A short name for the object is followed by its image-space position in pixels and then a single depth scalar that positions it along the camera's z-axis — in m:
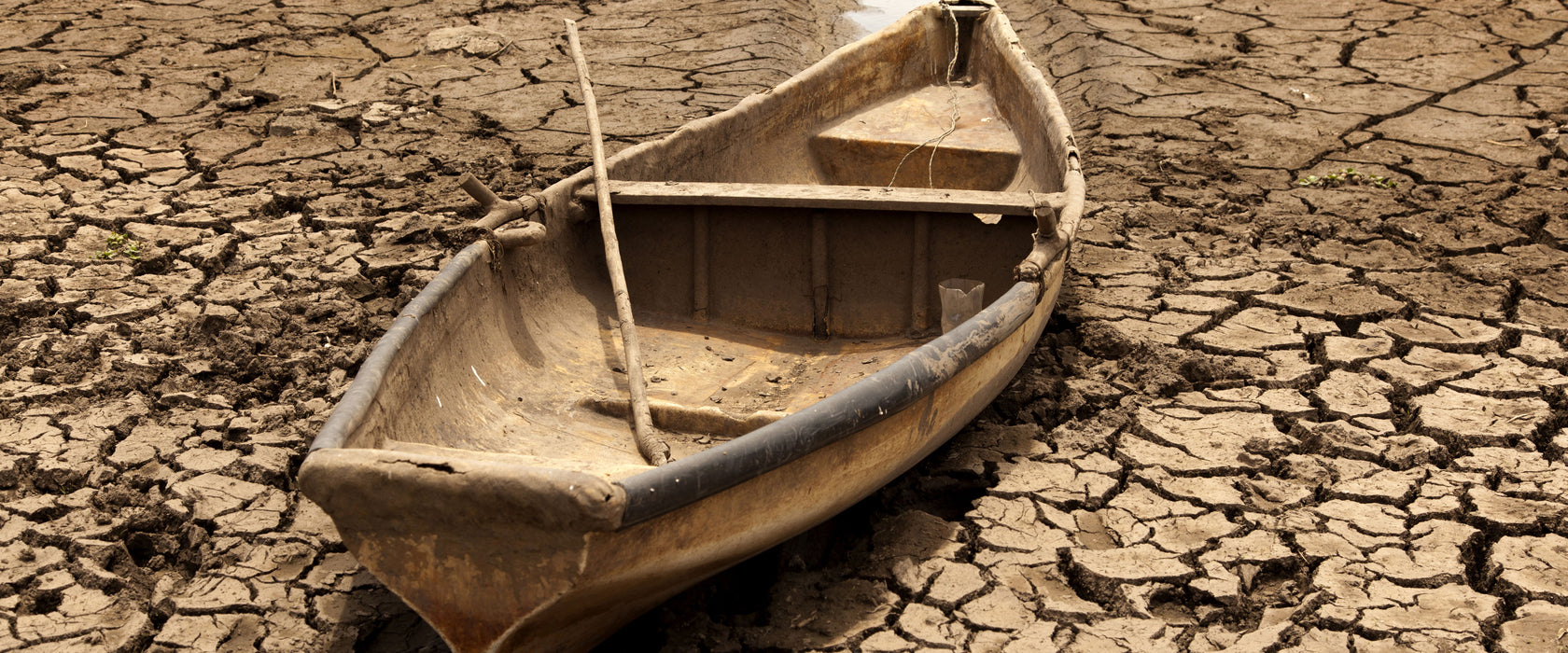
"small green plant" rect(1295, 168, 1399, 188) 5.95
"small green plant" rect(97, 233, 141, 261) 5.15
